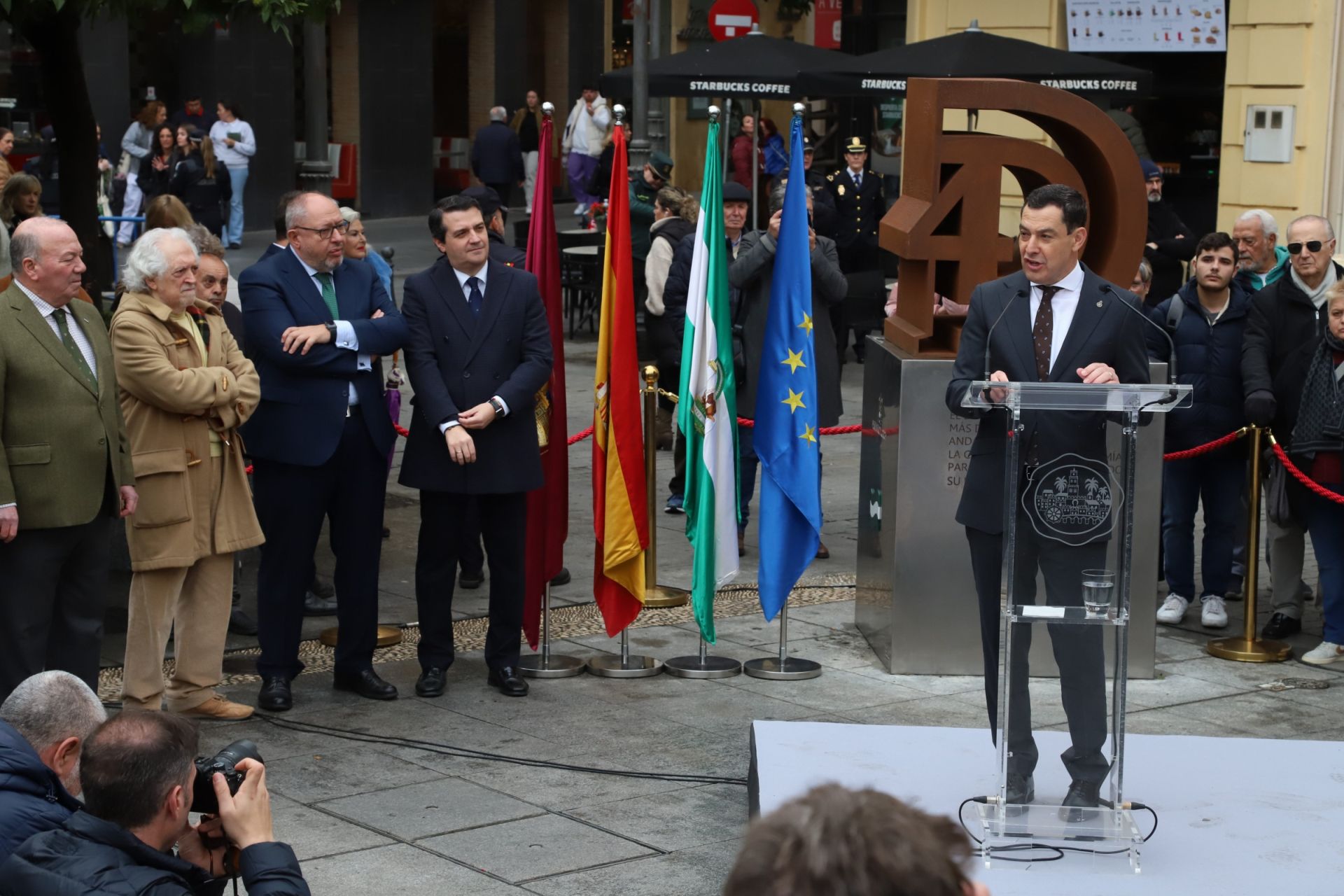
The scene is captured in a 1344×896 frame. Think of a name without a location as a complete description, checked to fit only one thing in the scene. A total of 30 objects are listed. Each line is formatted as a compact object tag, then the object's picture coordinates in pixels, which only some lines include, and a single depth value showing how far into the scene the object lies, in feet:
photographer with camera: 11.34
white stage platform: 17.10
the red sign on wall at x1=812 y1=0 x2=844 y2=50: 74.84
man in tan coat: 21.63
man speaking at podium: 17.21
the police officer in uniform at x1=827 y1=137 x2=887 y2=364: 54.19
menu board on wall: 52.29
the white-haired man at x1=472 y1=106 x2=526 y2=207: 90.22
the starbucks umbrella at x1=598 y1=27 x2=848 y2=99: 55.01
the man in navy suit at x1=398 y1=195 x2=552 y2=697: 23.67
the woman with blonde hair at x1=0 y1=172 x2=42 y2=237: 30.66
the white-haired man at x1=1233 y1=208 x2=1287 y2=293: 28.96
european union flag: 25.72
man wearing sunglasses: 26.96
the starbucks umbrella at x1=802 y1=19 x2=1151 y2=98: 46.29
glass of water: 17.19
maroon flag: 25.73
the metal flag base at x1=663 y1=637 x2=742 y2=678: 25.50
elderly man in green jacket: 19.69
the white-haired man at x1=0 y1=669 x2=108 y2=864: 12.68
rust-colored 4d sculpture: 25.22
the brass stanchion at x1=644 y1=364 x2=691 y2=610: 26.89
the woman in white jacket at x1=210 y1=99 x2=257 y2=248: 80.59
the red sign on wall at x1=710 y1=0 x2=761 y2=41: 65.92
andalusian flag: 25.46
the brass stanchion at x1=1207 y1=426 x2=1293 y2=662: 26.63
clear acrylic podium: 16.81
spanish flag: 25.49
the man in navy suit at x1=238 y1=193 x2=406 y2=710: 22.99
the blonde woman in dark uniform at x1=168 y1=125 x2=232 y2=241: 71.61
